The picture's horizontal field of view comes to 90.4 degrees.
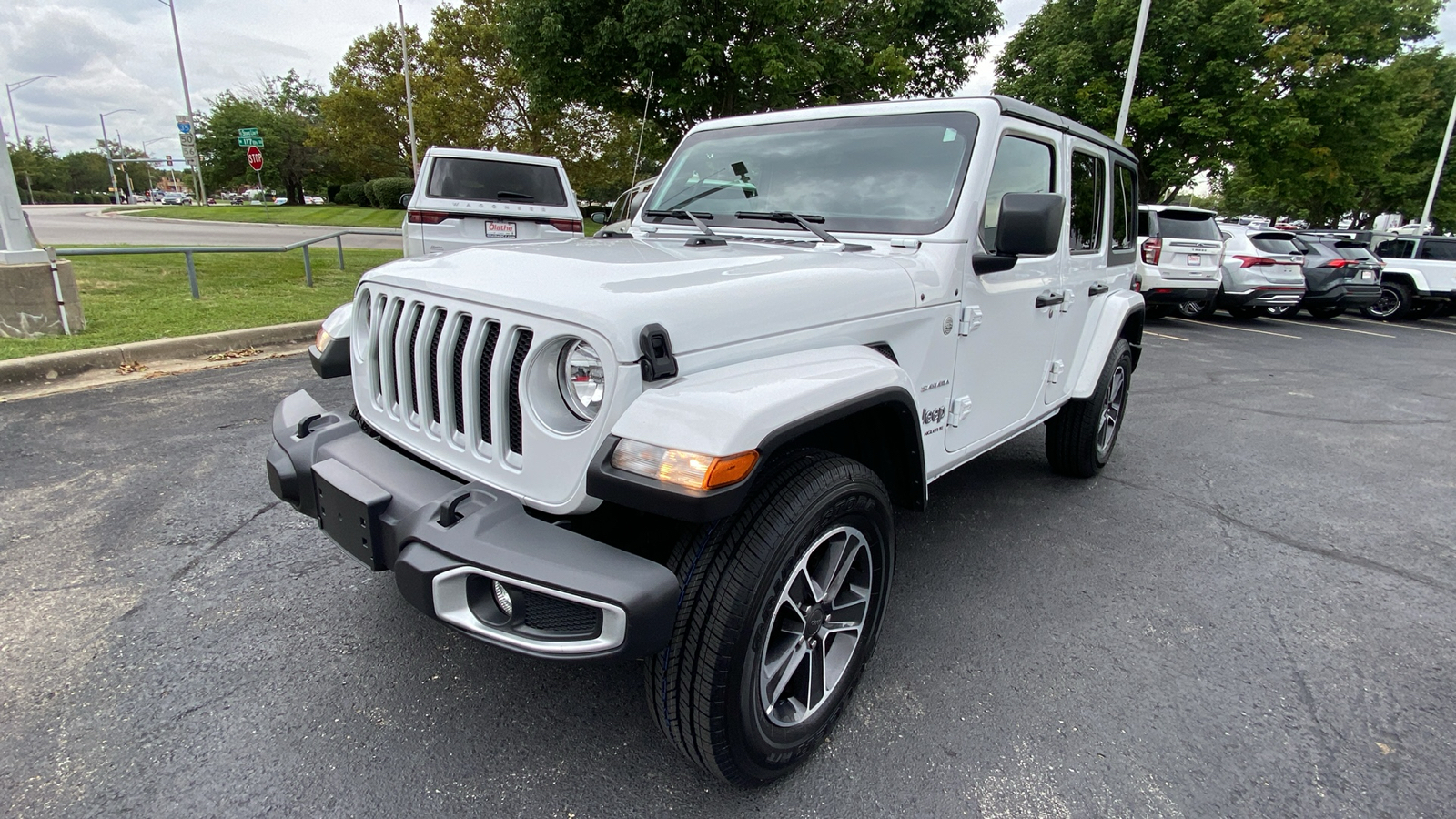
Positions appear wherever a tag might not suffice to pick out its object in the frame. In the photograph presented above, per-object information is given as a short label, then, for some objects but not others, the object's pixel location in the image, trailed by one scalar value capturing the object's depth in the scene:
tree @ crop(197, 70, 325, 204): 45.62
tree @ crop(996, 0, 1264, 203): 16.19
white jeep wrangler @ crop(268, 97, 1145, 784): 1.59
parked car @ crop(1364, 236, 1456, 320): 14.05
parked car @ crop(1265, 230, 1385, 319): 13.30
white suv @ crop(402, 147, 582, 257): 8.30
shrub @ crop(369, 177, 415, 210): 37.25
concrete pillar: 6.14
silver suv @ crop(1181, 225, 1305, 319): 12.01
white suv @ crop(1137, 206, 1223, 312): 10.81
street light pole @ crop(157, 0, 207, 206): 33.83
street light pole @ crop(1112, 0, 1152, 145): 14.42
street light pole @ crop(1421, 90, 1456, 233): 21.77
